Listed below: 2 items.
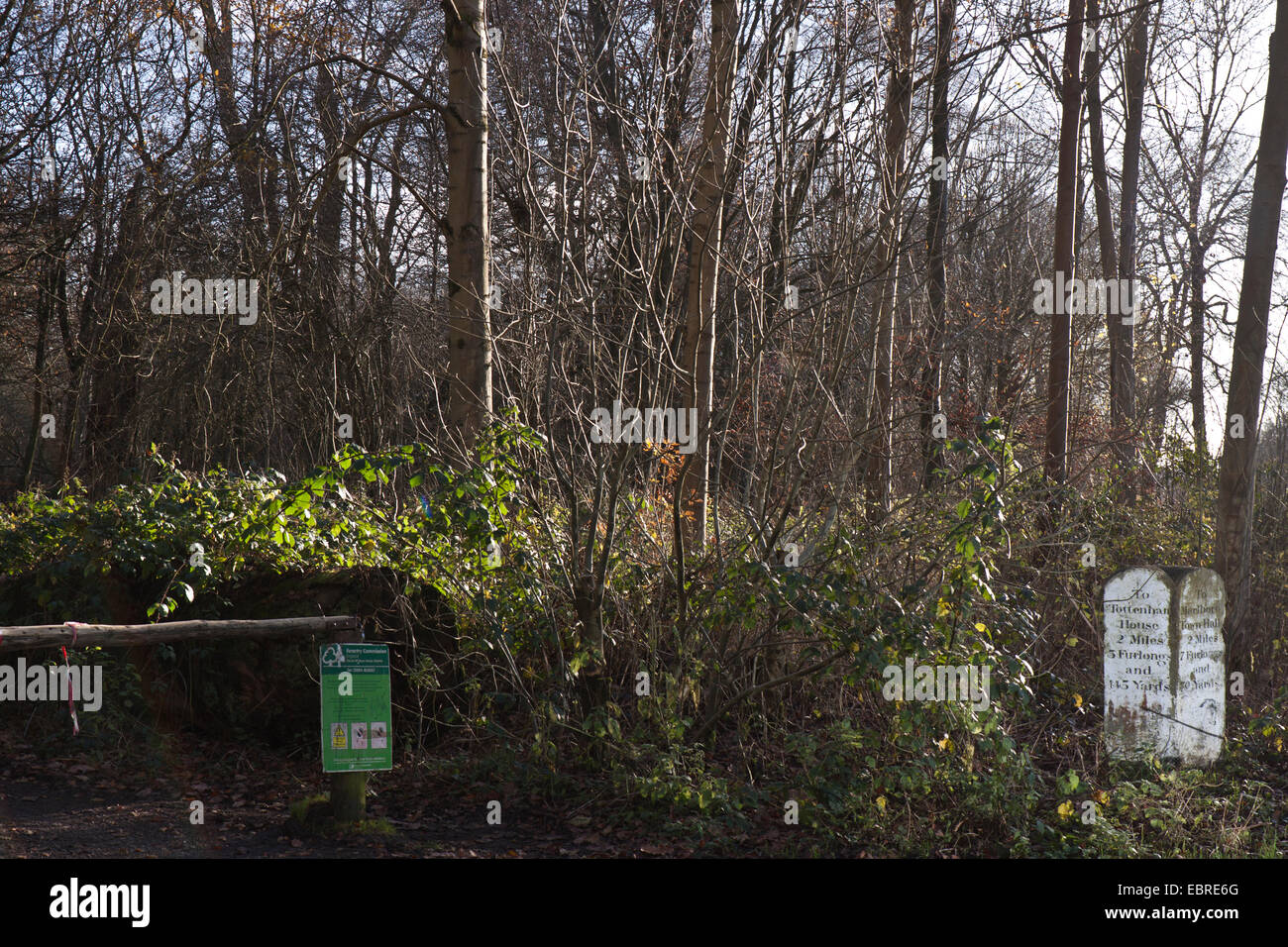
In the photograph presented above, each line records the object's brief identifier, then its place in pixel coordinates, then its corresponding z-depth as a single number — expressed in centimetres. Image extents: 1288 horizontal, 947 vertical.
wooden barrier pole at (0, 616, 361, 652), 464
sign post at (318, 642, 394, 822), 538
